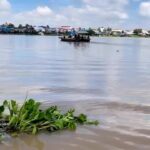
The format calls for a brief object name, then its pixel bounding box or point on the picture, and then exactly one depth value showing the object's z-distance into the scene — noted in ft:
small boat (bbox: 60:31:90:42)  254.27
